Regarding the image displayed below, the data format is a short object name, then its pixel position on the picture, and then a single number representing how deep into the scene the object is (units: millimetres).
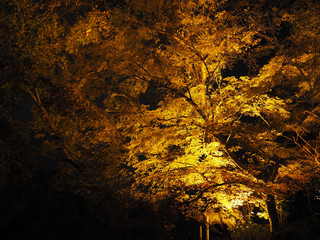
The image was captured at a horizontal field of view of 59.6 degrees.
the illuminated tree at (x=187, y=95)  9648
